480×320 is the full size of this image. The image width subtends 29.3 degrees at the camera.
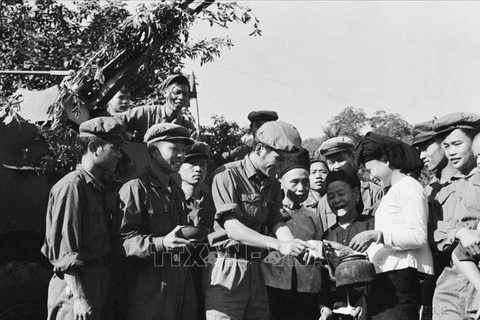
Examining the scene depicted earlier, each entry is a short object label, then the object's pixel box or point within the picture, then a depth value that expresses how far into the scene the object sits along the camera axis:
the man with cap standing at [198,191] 7.75
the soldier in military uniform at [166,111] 8.76
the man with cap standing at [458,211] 6.43
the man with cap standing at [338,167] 7.87
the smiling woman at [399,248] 6.48
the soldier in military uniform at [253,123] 9.11
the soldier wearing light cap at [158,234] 6.34
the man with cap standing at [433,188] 7.04
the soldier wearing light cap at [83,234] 6.13
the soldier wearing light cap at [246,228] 6.54
